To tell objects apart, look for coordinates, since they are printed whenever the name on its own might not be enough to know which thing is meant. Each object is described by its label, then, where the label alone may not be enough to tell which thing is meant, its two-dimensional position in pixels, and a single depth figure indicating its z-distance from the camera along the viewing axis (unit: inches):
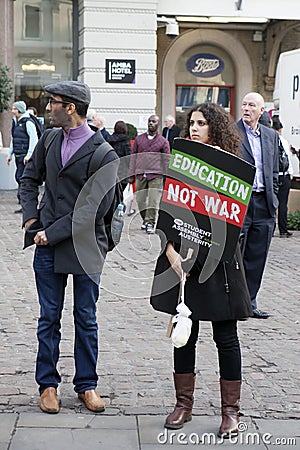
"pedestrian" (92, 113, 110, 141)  600.2
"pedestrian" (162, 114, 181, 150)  724.7
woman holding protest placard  196.9
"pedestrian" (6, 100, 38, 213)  617.9
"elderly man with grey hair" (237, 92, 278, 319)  313.0
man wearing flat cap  210.4
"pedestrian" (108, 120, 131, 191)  586.2
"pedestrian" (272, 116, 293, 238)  563.5
